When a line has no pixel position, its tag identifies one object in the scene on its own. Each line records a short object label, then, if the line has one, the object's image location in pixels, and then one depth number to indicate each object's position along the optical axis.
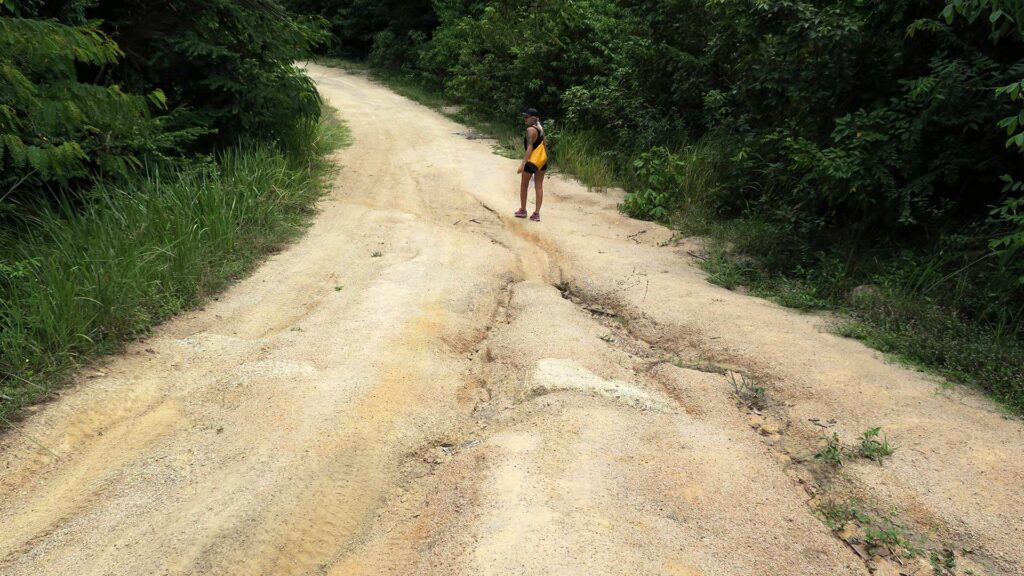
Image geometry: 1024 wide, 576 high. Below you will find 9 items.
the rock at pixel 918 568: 3.08
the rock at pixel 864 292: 6.00
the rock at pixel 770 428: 4.16
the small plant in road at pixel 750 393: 4.46
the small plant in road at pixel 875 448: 3.81
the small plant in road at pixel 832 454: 3.80
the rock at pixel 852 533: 3.27
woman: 8.81
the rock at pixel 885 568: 3.08
